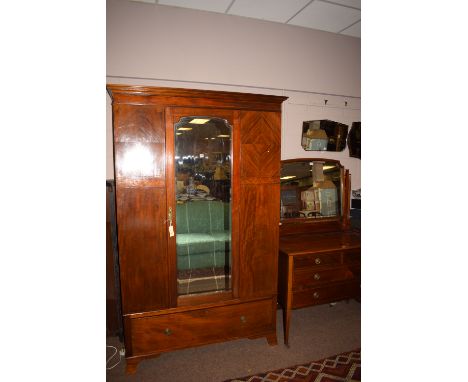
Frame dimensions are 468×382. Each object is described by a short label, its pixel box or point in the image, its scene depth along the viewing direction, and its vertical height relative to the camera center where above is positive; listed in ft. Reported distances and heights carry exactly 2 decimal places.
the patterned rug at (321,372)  6.80 -4.94
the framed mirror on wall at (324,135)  10.39 +2.01
